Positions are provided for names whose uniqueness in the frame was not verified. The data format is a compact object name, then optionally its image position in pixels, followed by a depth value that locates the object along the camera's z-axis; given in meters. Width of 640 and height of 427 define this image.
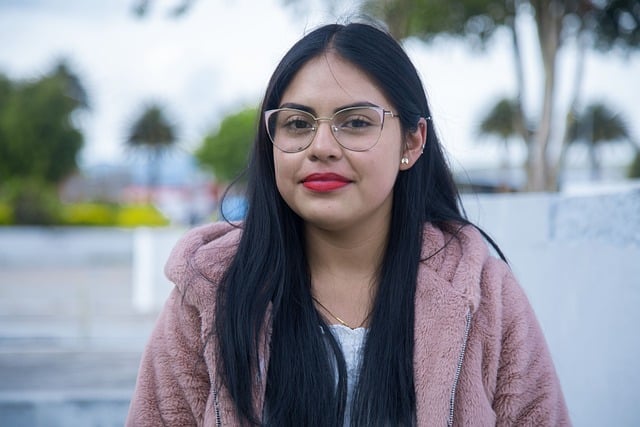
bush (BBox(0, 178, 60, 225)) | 28.27
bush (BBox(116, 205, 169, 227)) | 30.75
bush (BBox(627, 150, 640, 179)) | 36.81
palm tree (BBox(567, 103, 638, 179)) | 51.22
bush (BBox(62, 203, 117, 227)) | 28.90
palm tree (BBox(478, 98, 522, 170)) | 50.85
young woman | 2.24
